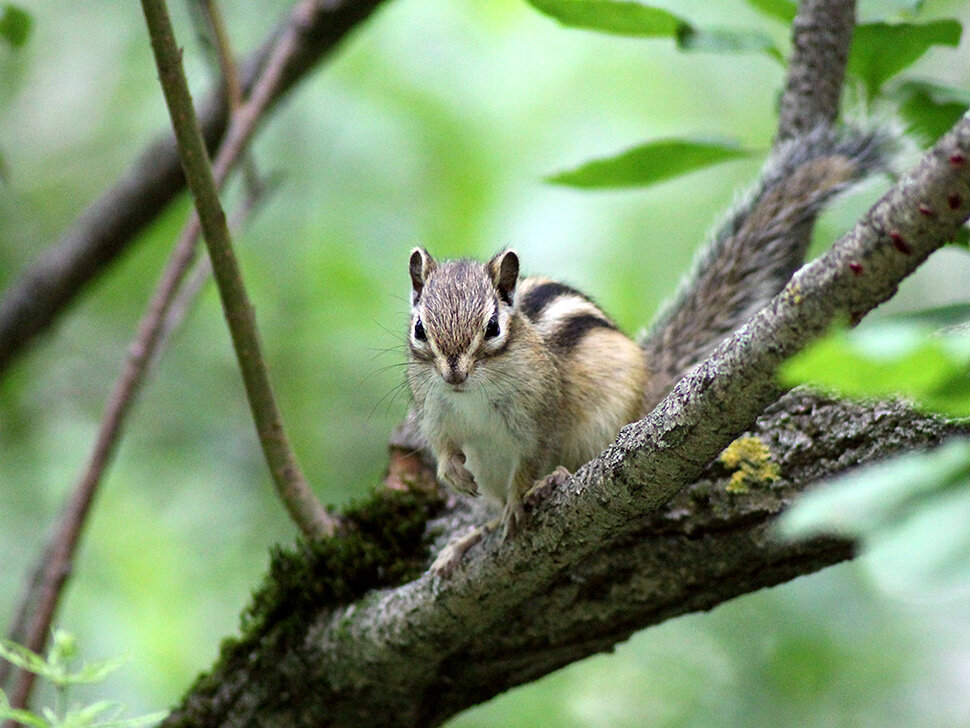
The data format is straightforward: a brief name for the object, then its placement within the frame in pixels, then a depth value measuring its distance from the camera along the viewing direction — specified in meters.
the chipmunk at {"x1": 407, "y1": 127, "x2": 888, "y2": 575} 5.62
